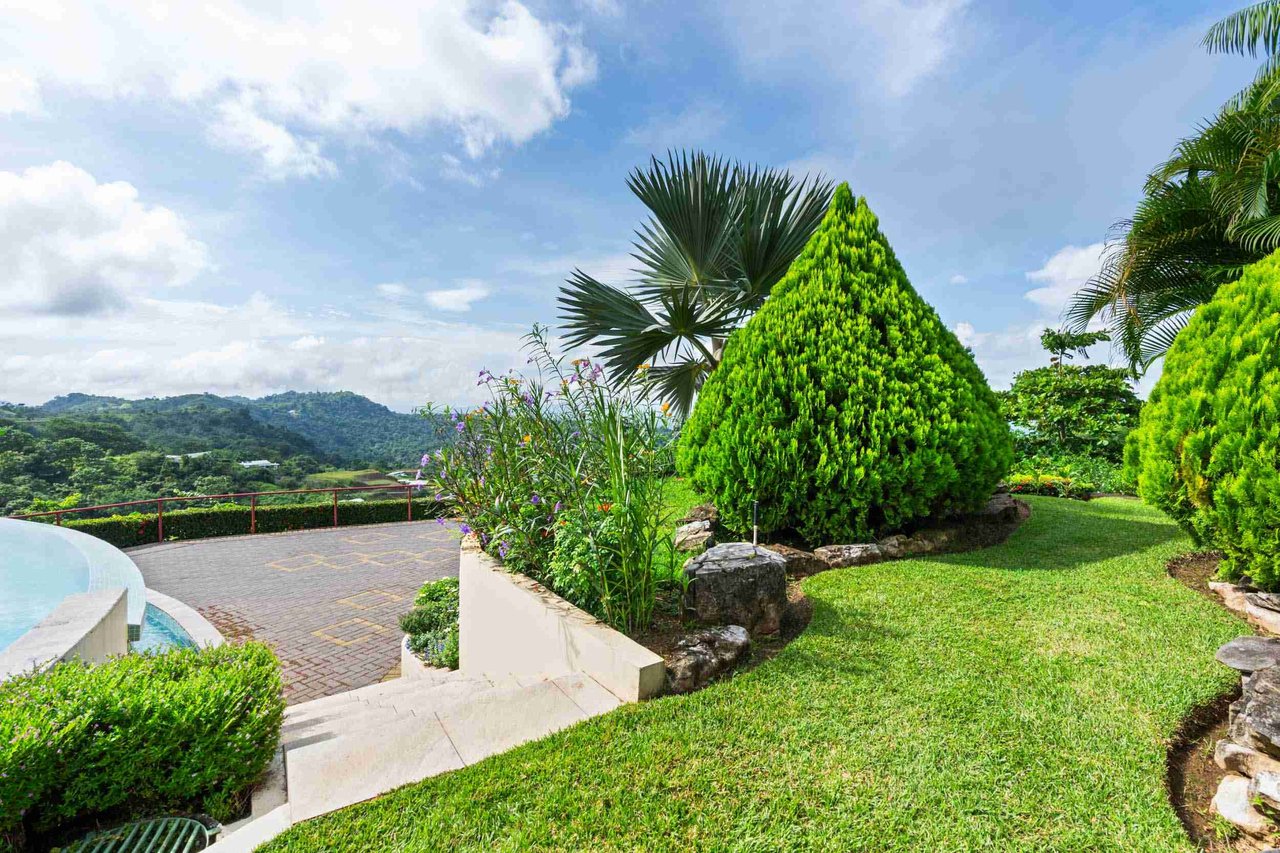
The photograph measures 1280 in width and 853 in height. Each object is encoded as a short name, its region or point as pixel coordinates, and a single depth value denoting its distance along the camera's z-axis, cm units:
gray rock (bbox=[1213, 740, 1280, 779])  191
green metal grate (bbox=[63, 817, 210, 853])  200
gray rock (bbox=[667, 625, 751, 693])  267
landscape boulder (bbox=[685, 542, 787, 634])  323
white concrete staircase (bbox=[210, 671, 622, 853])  196
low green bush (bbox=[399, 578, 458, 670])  496
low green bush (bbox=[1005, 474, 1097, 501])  775
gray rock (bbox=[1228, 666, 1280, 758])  190
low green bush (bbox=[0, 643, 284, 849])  197
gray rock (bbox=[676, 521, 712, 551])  496
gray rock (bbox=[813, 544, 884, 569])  443
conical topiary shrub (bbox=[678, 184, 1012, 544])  456
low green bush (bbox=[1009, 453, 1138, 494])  884
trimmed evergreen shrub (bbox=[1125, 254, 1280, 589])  325
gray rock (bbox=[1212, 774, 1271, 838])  174
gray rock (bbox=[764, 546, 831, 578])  434
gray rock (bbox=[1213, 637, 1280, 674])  238
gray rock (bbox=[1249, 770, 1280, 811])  171
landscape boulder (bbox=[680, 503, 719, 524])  570
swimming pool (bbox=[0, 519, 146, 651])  606
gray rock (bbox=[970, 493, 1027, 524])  553
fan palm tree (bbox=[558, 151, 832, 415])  712
